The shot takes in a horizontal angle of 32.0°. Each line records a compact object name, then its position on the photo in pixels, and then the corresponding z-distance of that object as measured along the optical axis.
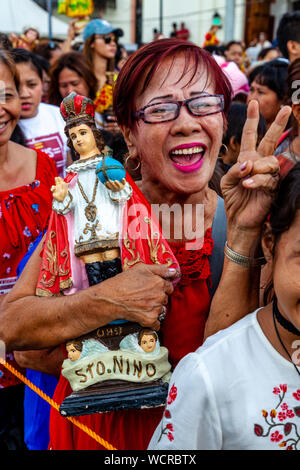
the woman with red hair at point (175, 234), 1.43
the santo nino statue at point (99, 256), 1.41
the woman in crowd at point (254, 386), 1.29
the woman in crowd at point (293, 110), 2.46
